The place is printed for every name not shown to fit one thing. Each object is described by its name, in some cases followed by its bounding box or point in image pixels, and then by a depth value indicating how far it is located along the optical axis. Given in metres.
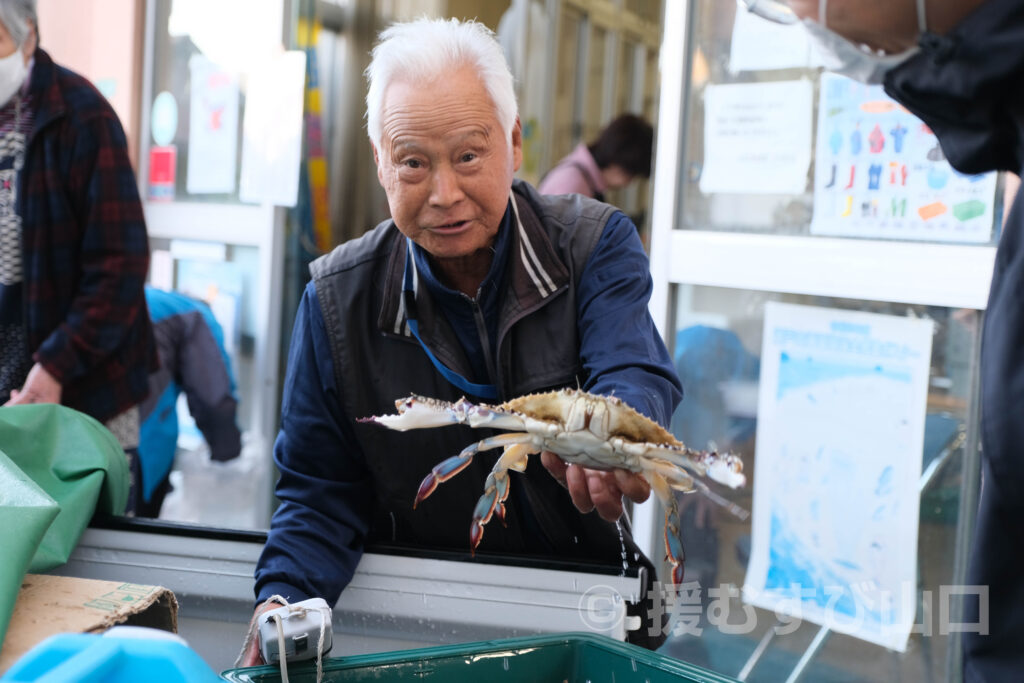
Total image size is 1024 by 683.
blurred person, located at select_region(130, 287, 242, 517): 3.45
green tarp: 1.33
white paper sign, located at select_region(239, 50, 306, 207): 4.30
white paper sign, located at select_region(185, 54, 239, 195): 4.47
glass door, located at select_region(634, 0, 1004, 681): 2.90
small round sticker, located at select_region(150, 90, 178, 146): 4.64
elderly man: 1.75
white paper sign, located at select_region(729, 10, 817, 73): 3.12
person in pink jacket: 4.28
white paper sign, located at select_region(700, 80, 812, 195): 3.14
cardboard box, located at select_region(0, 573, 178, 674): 1.25
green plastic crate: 1.37
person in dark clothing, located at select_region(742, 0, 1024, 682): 1.08
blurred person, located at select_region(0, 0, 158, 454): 2.73
